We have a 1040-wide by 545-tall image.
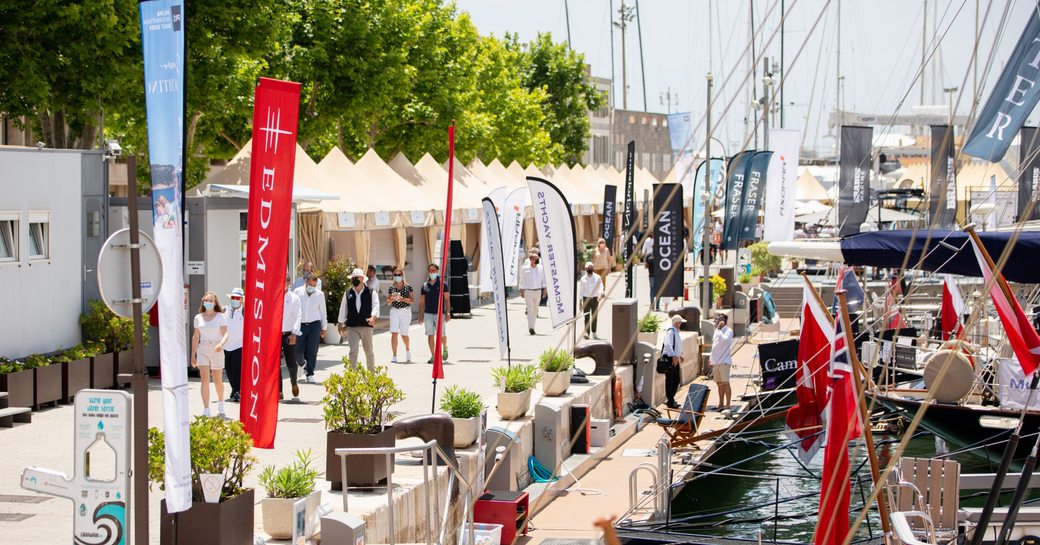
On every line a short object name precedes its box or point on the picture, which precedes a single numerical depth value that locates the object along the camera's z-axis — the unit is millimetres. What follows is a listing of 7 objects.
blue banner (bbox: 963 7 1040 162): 15992
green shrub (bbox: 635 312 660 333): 24944
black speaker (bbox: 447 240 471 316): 30422
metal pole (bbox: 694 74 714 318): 29969
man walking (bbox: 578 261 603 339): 27469
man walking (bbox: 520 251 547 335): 28297
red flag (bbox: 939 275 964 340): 22281
